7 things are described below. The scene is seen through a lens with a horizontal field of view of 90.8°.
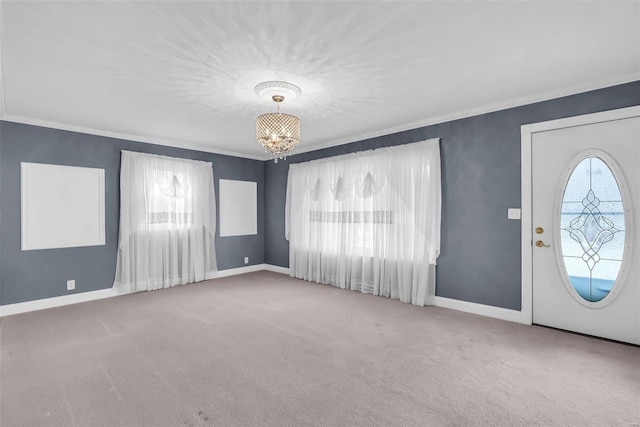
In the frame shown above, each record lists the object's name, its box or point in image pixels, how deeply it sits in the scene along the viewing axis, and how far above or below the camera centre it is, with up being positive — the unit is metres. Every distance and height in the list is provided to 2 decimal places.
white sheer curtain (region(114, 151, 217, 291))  5.02 -0.15
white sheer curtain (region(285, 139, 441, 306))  4.41 -0.11
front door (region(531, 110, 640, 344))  3.04 -0.14
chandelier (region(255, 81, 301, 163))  3.15 +0.94
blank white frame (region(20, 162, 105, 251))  4.21 +0.10
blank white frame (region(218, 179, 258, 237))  6.40 +0.13
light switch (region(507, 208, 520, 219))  3.71 +0.01
